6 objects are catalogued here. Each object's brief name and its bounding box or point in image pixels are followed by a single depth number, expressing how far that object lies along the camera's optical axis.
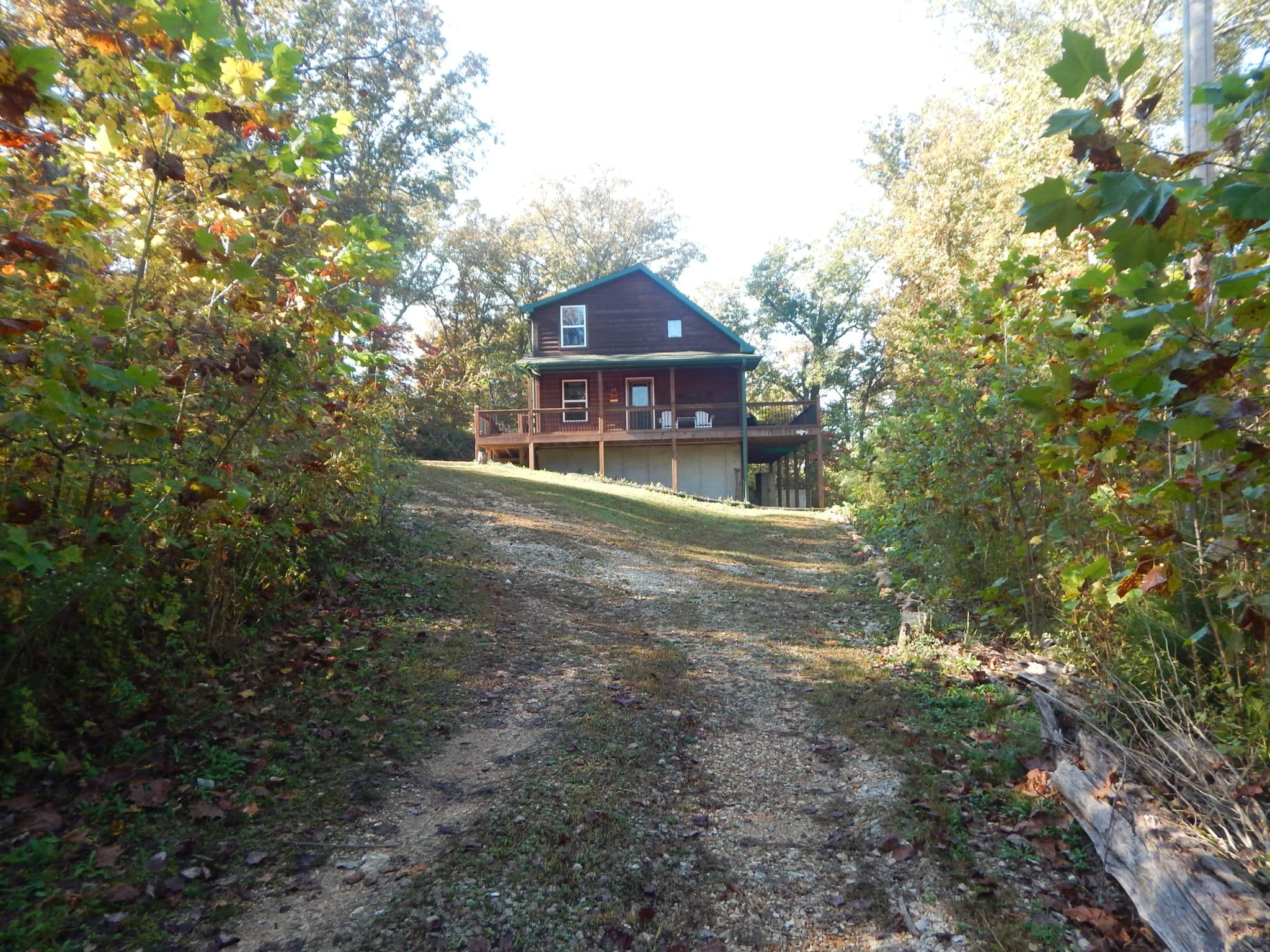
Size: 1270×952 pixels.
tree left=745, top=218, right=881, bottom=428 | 37.47
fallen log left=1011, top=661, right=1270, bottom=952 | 2.63
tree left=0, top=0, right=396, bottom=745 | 3.27
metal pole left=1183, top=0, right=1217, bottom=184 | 4.66
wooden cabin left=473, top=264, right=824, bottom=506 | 24.47
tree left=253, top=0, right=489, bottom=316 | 17.77
